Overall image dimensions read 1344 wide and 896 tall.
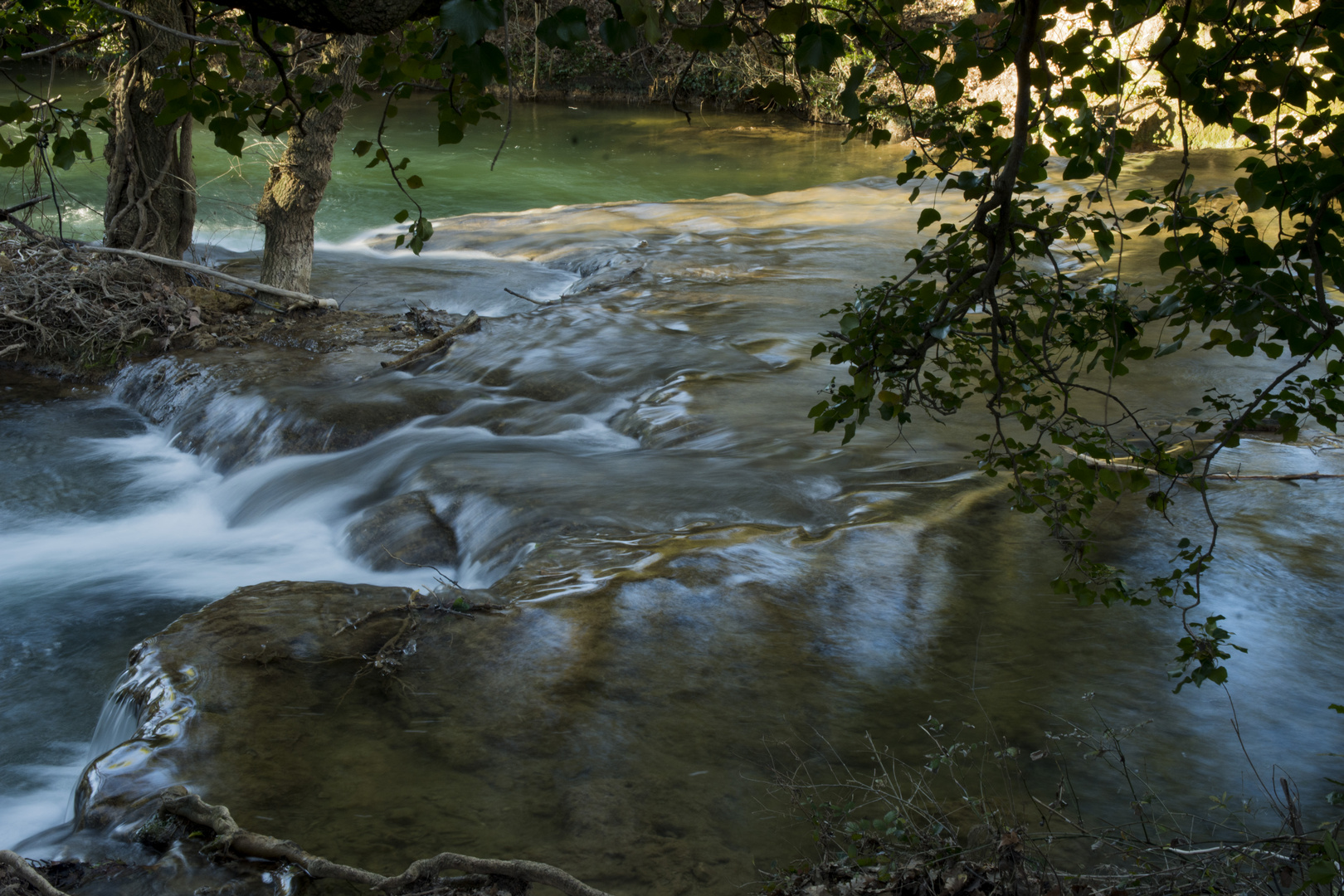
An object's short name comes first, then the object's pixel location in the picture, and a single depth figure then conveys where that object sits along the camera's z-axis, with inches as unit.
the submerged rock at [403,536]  211.3
